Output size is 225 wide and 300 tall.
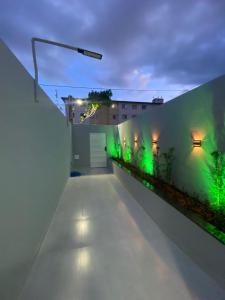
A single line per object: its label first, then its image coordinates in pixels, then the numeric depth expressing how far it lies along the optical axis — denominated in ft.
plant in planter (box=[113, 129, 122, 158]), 28.59
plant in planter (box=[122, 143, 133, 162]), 22.45
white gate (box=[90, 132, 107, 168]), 31.57
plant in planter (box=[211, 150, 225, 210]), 7.65
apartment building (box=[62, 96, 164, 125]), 63.95
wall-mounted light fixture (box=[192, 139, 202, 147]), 9.34
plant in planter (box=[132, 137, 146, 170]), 17.98
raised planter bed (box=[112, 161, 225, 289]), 5.54
